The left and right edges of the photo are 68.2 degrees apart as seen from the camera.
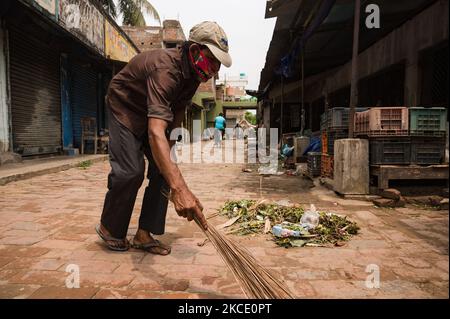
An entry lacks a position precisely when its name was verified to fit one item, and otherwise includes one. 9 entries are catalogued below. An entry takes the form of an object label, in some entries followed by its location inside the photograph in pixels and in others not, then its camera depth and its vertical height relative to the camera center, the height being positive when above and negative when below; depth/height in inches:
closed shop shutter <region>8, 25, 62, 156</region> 307.7 +46.0
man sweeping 77.1 +3.2
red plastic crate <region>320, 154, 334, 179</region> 226.5 -20.1
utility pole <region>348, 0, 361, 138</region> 190.2 +29.8
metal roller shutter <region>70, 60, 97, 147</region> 444.8 +64.4
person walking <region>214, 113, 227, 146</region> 681.0 +20.0
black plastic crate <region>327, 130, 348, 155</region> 215.3 +0.9
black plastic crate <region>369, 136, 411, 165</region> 181.3 -6.9
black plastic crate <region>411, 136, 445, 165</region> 181.0 -6.5
